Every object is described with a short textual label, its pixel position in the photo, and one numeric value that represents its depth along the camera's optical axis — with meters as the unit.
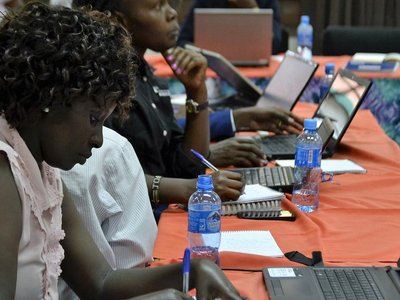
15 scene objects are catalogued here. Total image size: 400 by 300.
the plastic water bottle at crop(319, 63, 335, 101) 4.86
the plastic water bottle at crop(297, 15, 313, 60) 6.46
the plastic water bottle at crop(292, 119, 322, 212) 2.98
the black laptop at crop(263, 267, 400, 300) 2.00
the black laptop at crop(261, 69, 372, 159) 3.72
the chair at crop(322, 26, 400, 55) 6.71
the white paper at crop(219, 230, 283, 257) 2.42
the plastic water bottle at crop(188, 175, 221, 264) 2.33
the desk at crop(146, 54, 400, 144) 5.42
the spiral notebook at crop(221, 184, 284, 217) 2.85
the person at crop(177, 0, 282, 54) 6.47
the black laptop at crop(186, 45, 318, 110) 4.62
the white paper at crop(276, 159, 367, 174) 3.44
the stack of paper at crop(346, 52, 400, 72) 5.71
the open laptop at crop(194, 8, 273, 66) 5.75
